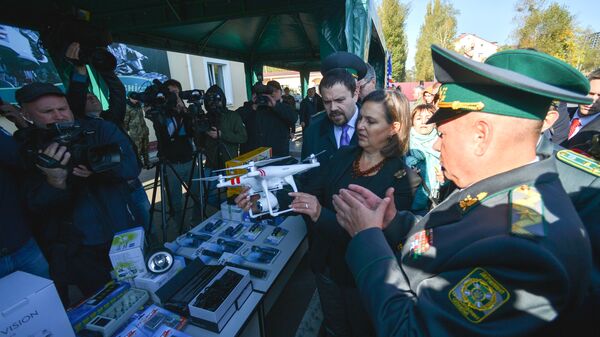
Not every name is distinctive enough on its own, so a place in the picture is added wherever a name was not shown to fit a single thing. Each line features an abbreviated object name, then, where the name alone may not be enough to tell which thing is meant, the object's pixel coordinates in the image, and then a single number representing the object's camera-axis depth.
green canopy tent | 3.02
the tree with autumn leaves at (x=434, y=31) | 37.91
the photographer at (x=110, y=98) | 2.27
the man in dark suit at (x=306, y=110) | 7.58
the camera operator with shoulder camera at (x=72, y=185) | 1.56
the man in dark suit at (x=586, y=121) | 2.17
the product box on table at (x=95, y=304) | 1.36
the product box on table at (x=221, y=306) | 1.36
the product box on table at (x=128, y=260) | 1.66
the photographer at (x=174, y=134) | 3.36
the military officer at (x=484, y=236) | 0.64
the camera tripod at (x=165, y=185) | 3.34
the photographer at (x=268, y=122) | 4.40
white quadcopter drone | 1.66
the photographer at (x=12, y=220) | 1.71
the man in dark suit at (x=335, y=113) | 2.30
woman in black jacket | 1.55
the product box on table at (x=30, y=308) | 1.02
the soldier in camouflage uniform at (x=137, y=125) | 6.04
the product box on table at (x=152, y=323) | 1.33
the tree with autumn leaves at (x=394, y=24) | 33.62
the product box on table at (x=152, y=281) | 1.60
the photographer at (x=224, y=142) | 4.15
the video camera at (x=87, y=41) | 2.26
